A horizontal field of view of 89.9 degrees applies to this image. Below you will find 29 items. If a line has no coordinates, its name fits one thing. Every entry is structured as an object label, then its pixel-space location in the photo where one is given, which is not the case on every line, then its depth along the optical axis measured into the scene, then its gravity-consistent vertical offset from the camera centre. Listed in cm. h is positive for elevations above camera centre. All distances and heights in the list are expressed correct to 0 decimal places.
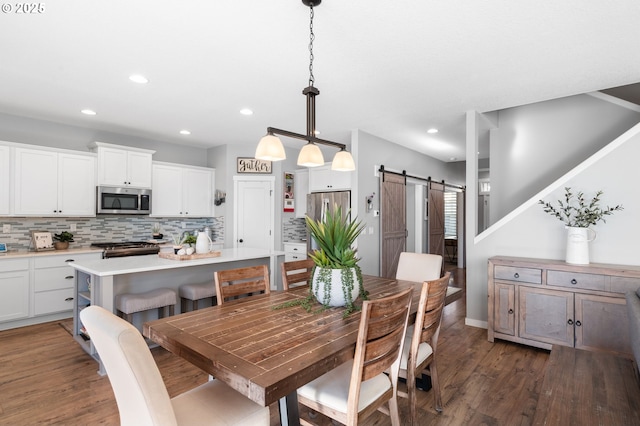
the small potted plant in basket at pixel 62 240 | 423 -32
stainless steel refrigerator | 492 +23
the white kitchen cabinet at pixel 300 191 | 601 +48
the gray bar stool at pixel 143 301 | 280 -77
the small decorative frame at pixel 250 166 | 573 +90
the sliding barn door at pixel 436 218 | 698 -3
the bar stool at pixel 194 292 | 325 -79
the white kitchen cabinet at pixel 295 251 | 555 -61
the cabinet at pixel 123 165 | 454 +75
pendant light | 210 +49
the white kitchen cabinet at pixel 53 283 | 390 -84
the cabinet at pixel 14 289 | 366 -85
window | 851 +15
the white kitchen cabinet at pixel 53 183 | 396 +43
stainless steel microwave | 455 +23
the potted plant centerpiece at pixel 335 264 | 190 -29
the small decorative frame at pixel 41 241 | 414 -32
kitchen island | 274 -59
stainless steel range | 438 -46
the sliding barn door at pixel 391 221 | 527 -8
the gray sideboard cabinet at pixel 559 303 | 276 -81
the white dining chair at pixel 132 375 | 103 -53
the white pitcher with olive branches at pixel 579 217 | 306 +0
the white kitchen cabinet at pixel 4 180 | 381 +43
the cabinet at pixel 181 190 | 520 +44
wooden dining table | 114 -56
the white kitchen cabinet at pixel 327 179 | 500 +60
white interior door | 568 +11
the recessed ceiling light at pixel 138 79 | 296 +129
